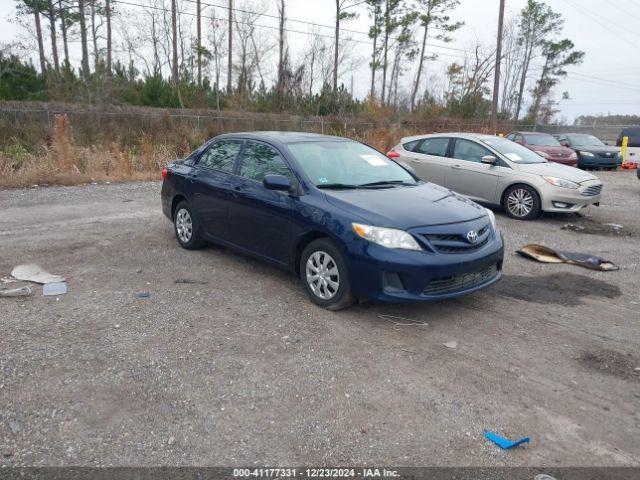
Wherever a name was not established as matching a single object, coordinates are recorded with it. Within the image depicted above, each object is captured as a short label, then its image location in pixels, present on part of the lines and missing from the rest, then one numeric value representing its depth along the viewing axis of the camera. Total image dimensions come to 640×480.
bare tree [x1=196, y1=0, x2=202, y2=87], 35.53
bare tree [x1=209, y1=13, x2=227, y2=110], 37.94
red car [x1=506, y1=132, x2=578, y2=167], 17.39
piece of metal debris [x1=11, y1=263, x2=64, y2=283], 5.46
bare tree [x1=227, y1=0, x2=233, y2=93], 38.57
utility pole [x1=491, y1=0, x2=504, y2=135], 28.08
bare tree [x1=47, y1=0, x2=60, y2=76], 30.30
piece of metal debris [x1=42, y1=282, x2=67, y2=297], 5.09
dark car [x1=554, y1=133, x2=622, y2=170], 19.50
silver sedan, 9.29
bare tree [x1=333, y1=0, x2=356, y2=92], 37.89
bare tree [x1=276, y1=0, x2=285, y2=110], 32.03
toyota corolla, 4.45
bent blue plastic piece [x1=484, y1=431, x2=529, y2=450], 3.00
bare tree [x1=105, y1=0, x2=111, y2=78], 33.81
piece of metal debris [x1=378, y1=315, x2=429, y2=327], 4.63
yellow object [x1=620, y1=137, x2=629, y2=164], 21.75
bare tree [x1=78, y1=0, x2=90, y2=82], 31.01
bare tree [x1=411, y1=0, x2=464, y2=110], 41.84
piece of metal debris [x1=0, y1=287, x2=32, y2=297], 4.99
